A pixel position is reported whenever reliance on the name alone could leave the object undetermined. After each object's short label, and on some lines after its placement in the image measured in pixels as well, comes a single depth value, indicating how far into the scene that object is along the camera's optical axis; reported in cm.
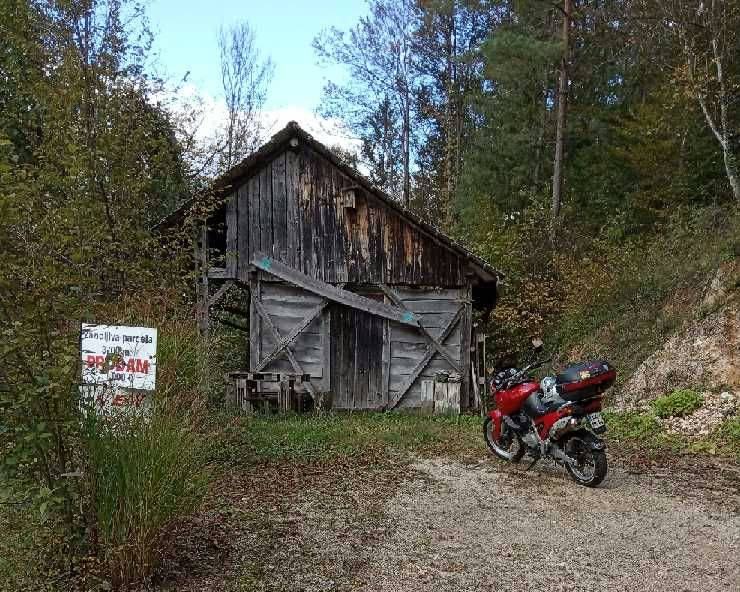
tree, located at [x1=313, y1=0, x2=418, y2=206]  2361
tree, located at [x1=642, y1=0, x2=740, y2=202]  1402
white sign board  368
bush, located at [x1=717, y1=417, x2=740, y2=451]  745
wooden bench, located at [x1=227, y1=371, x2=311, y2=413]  1083
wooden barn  1116
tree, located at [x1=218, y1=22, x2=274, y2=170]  1798
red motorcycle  604
